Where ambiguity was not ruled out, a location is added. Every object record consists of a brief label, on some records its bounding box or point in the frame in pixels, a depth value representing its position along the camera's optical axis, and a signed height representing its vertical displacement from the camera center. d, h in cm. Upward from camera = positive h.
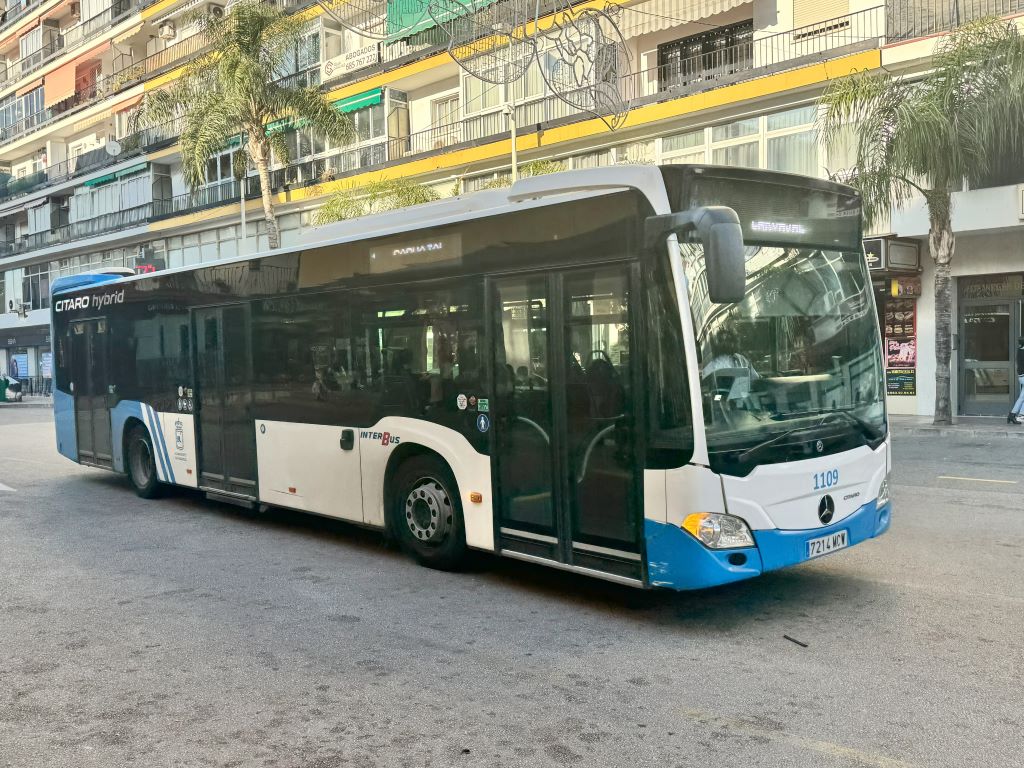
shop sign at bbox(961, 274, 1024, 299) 2042 +88
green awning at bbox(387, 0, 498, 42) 2777 +1009
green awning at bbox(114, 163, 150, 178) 4181 +852
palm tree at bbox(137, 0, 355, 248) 2486 +701
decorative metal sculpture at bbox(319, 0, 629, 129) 2361 +802
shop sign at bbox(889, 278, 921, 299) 2136 +99
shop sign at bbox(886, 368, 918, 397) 2153 -113
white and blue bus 553 -20
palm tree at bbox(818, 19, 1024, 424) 1658 +367
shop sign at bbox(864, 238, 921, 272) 2023 +166
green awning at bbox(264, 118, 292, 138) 2616 +650
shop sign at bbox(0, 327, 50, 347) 4918 +152
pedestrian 1853 -154
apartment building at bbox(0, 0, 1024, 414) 2108 +674
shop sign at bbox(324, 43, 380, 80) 3127 +975
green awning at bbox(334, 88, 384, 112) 3102 +830
